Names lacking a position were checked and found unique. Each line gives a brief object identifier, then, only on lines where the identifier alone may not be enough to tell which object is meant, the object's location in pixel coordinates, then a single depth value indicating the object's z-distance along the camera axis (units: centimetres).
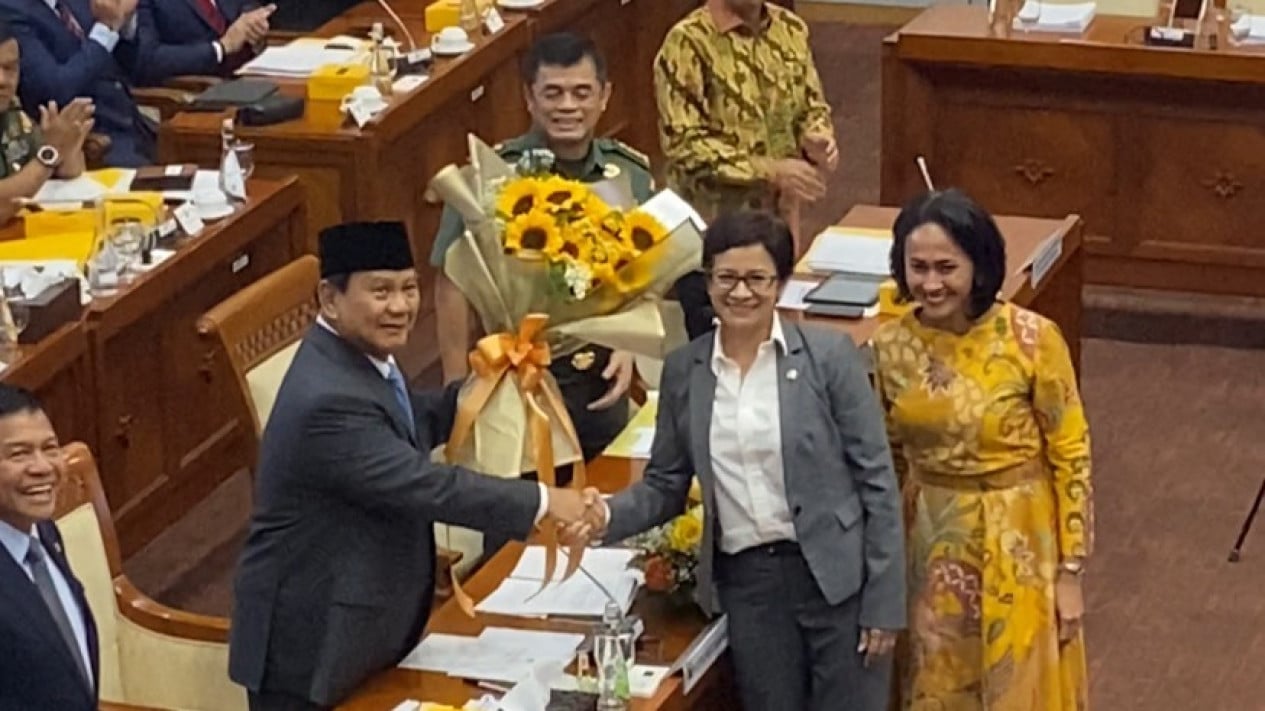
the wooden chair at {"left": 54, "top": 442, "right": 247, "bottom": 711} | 1015
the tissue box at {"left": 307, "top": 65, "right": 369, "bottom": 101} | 1569
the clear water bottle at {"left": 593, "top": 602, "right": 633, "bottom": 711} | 906
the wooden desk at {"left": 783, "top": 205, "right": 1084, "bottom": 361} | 1298
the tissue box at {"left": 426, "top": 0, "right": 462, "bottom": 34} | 1741
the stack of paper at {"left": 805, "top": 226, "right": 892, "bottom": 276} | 1291
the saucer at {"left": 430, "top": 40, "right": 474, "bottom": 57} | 1692
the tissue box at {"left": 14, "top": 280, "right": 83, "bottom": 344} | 1243
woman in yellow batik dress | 1005
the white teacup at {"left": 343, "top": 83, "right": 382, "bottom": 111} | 1556
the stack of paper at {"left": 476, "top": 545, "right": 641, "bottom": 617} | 993
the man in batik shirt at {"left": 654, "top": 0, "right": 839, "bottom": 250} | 1304
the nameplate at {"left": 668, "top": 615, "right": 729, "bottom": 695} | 944
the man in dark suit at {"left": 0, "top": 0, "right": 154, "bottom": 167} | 1577
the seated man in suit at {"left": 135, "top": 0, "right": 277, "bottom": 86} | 1712
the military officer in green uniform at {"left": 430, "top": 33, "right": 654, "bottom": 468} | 1127
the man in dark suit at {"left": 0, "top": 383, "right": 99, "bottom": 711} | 840
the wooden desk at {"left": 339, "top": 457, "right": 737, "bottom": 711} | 923
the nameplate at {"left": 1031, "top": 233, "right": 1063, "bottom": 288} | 1309
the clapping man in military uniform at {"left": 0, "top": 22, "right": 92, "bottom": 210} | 1407
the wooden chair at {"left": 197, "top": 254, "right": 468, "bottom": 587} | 1098
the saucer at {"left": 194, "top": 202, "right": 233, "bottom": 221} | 1402
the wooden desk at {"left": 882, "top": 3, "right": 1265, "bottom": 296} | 1650
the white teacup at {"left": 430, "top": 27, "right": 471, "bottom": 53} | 1697
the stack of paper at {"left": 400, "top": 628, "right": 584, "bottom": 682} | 938
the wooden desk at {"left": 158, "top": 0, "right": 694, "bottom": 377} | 1535
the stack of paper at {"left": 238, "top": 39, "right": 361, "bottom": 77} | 1644
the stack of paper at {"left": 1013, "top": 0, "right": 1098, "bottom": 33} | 1691
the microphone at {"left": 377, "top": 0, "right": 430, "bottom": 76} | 1658
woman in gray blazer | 962
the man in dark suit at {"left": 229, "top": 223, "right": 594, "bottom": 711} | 899
